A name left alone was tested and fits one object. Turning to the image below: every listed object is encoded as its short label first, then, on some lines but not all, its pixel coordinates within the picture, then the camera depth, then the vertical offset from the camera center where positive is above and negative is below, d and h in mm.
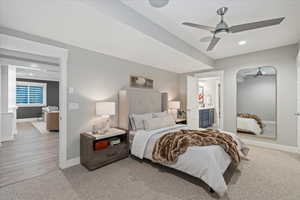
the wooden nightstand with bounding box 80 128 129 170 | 2588 -962
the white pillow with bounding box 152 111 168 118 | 3806 -393
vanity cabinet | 6334 -803
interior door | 4781 -95
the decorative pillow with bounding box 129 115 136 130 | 3376 -559
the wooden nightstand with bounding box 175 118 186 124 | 4590 -679
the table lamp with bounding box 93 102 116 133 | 2939 -193
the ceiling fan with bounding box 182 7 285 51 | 1851 +1052
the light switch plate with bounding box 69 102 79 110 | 2774 -126
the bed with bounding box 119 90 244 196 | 1885 -804
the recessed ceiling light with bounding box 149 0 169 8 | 1933 +1370
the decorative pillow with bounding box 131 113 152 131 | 3315 -501
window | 7898 +334
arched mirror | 3919 -35
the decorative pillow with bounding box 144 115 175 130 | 3295 -559
